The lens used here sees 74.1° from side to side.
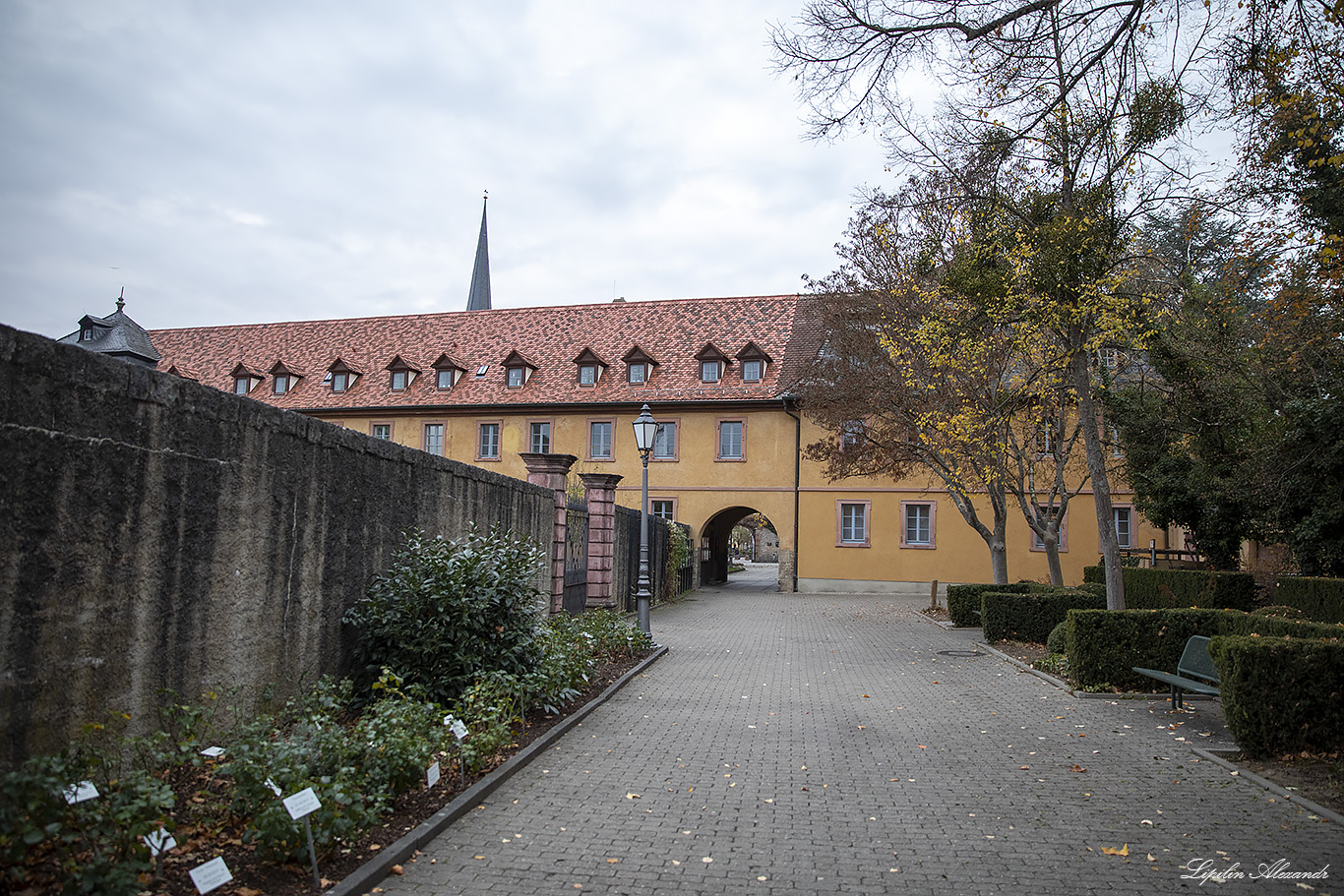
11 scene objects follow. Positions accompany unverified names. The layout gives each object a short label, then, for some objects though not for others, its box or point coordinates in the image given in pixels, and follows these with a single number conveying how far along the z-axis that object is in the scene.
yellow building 29.98
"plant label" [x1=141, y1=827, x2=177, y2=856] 3.61
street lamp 13.80
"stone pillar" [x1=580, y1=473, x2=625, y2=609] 16.88
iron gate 15.41
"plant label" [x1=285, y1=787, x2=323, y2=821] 3.85
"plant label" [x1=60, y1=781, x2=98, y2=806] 3.43
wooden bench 8.64
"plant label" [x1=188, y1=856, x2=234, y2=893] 3.46
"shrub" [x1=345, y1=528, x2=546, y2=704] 7.21
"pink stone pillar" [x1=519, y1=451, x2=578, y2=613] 14.23
